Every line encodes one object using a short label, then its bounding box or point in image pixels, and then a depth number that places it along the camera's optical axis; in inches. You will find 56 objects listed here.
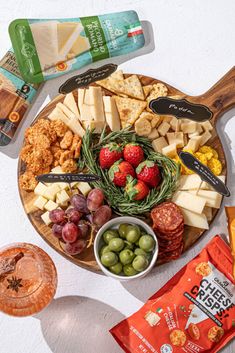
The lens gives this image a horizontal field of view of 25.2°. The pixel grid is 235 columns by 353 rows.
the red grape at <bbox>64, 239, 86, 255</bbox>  59.6
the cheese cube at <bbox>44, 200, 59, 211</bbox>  61.9
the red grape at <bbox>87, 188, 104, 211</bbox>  59.2
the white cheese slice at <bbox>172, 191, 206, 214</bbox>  60.8
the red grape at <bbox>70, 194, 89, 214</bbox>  60.0
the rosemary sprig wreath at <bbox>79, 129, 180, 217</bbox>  61.4
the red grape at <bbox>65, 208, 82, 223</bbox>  59.5
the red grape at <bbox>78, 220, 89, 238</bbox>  60.0
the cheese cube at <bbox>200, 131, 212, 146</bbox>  64.8
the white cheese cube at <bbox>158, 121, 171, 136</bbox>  64.9
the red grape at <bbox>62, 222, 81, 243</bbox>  58.1
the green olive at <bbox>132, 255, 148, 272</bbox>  55.9
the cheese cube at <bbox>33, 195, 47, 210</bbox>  62.2
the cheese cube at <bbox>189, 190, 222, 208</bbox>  61.7
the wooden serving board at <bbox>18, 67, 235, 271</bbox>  61.4
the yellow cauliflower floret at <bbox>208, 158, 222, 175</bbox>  63.9
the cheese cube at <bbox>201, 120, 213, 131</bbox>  65.4
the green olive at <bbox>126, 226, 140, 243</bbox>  57.1
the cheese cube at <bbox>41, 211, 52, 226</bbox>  61.6
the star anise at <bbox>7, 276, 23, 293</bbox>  54.8
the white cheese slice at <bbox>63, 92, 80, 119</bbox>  66.0
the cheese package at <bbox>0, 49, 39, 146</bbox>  67.3
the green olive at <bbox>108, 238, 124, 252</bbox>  56.6
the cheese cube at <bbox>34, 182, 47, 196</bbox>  62.6
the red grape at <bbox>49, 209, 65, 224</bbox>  59.4
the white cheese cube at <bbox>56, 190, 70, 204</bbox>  61.6
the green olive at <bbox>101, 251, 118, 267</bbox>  56.5
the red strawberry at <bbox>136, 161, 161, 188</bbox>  60.9
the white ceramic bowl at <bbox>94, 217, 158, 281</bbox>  57.2
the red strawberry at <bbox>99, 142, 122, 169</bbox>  61.8
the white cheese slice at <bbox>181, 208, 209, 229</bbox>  61.6
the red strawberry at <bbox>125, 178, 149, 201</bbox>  60.4
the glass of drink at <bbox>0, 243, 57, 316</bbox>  55.0
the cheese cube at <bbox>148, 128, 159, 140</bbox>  64.7
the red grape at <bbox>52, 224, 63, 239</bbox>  59.6
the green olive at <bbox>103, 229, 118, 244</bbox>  58.1
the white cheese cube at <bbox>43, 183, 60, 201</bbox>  61.9
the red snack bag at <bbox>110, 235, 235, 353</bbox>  58.5
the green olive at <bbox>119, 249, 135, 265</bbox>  56.5
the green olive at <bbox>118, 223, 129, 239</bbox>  58.2
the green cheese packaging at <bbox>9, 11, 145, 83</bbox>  68.2
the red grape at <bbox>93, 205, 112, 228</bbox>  59.3
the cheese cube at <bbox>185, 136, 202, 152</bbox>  63.6
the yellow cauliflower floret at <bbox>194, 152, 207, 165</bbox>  63.1
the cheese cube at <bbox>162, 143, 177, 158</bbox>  63.1
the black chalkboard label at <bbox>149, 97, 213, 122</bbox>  60.1
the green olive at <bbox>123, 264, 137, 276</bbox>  57.1
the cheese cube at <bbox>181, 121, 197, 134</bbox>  64.8
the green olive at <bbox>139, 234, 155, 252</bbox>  56.7
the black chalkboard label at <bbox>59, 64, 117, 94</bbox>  61.1
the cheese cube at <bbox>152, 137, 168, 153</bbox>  64.2
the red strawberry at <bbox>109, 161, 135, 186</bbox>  60.9
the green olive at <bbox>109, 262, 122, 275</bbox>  57.3
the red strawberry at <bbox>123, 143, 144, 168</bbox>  61.8
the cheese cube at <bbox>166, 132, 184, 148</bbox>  64.7
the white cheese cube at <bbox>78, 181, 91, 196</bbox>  62.2
